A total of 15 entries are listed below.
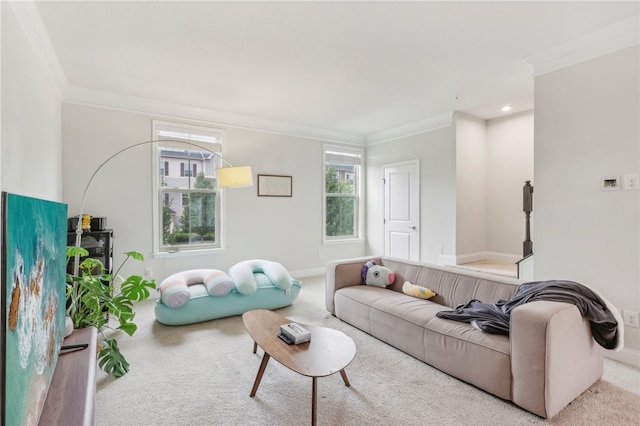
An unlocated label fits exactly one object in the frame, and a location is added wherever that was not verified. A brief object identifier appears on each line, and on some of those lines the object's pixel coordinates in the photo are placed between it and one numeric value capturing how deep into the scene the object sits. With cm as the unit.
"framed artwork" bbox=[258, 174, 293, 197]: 490
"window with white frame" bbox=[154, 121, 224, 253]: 414
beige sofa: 173
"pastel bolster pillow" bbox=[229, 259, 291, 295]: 336
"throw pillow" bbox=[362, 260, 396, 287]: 328
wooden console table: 104
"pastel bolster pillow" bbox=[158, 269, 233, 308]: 304
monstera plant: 214
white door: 517
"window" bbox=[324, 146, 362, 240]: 571
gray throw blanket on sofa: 190
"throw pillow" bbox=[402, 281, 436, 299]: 287
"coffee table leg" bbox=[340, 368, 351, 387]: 204
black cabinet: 323
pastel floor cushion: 309
